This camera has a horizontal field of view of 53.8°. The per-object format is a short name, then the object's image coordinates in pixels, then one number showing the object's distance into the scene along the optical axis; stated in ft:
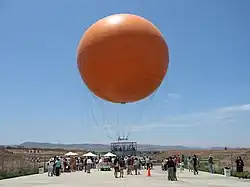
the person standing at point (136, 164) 67.53
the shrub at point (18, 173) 57.97
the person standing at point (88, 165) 71.78
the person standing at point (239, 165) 56.07
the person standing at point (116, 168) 59.32
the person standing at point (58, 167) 63.93
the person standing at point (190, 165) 75.95
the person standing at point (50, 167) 64.41
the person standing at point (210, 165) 66.67
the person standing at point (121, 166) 59.73
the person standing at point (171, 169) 52.86
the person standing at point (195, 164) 64.92
